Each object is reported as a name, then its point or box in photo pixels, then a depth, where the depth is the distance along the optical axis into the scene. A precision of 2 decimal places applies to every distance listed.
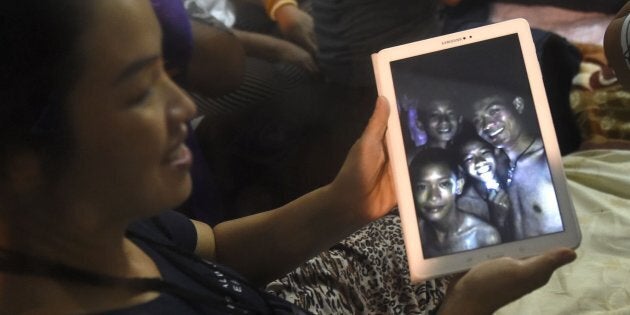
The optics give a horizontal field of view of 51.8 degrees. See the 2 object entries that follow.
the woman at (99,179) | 0.34
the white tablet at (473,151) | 0.54
